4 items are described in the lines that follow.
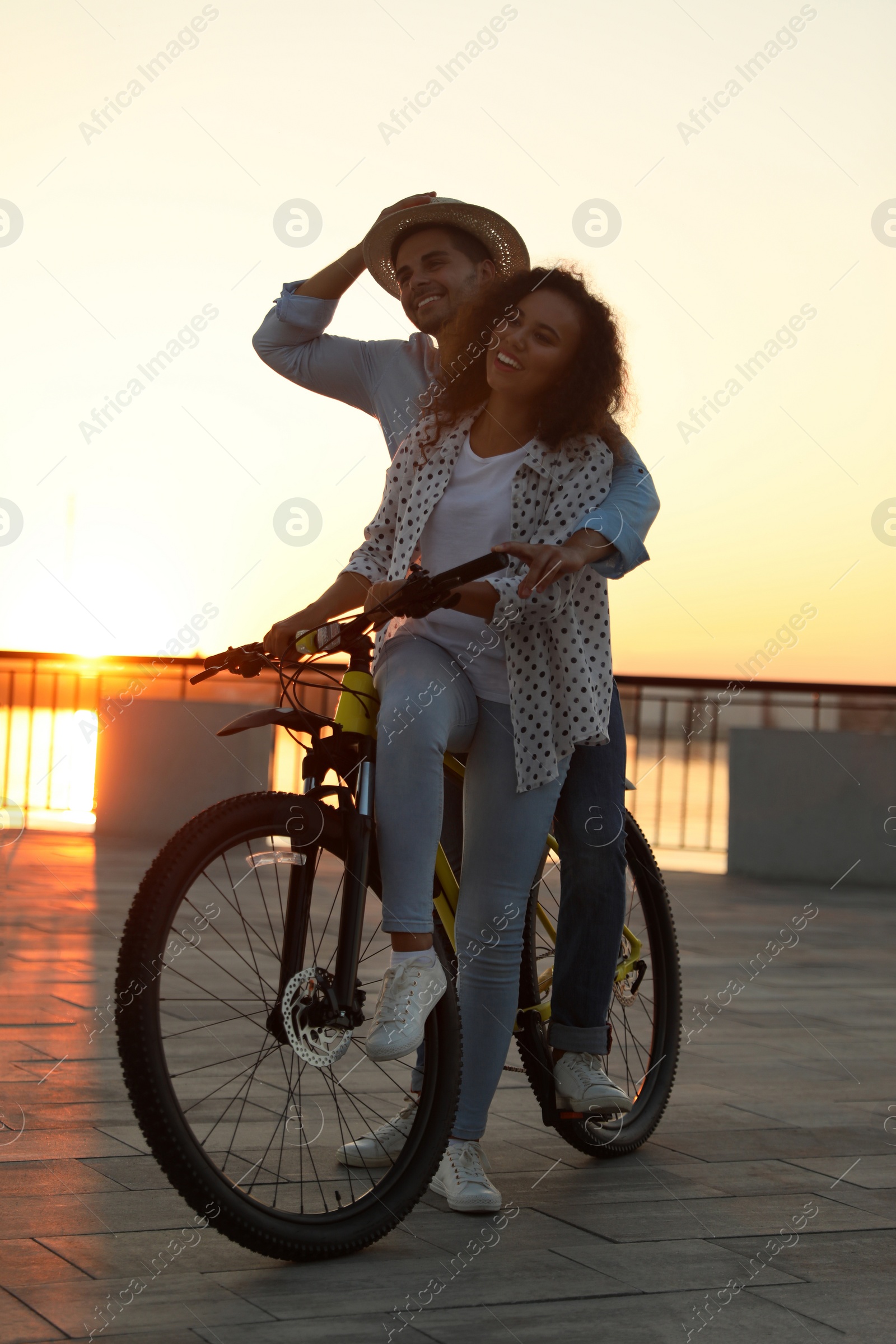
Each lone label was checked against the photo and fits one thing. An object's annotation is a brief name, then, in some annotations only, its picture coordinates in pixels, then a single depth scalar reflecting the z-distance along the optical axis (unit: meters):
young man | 2.55
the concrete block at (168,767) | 9.34
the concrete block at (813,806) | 8.59
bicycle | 1.84
